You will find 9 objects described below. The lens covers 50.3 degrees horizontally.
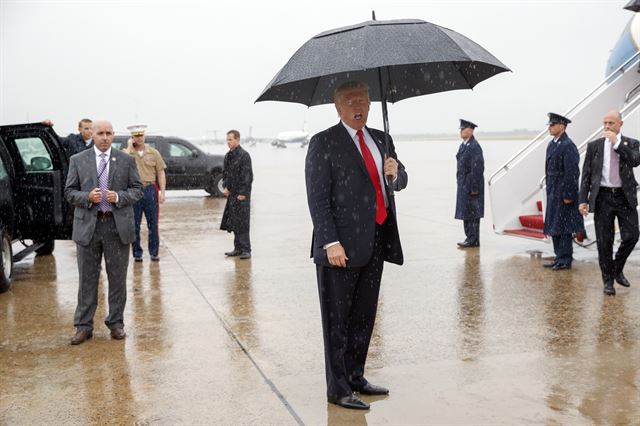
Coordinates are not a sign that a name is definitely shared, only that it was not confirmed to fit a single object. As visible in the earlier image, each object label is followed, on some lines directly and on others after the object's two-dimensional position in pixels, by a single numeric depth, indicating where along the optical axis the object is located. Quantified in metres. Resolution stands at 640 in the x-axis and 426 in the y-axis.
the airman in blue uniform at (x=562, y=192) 7.95
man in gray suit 5.43
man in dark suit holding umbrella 3.83
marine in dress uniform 8.98
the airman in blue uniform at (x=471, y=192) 9.71
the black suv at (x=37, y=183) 8.27
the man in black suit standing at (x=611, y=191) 6.69
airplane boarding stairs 9.09
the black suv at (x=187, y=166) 18.73
